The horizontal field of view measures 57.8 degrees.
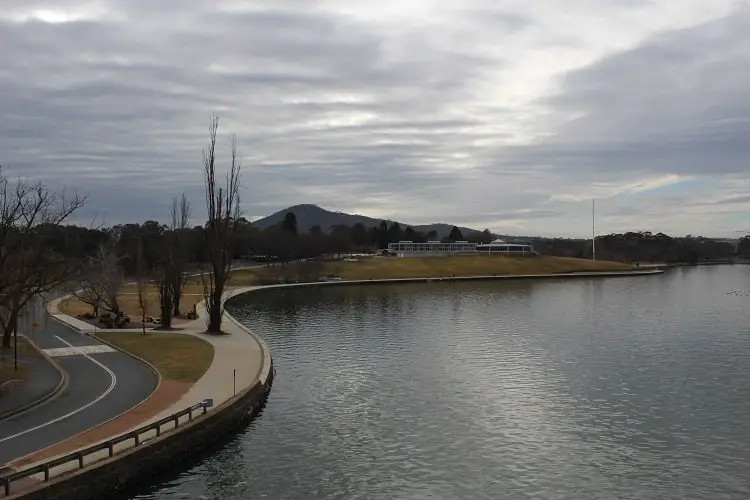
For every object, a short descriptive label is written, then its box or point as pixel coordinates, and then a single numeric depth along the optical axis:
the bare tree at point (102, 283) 58.98
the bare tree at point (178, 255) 58.22
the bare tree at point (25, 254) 30.90
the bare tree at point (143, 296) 63.09
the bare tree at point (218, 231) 50.53
